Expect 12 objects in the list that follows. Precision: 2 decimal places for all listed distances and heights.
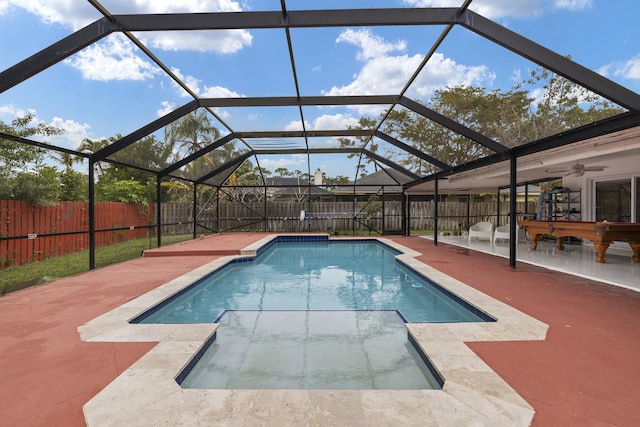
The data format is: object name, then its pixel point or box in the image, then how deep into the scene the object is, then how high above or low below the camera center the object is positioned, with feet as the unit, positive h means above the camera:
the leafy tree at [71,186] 30.89 +2.43
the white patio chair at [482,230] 29.91 -1.89
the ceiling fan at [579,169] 20.65 +3.12
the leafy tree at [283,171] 92.68 +11.80
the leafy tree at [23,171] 21.72 +2.95
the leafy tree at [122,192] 37.27 +2.20
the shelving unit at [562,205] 29.19 +0.59
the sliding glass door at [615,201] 24.11 +0.89
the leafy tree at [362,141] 26.96 +7.29
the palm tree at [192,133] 24.17 +6.50
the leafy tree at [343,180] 86.02 +8.64
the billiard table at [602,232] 18.12 -1.30
